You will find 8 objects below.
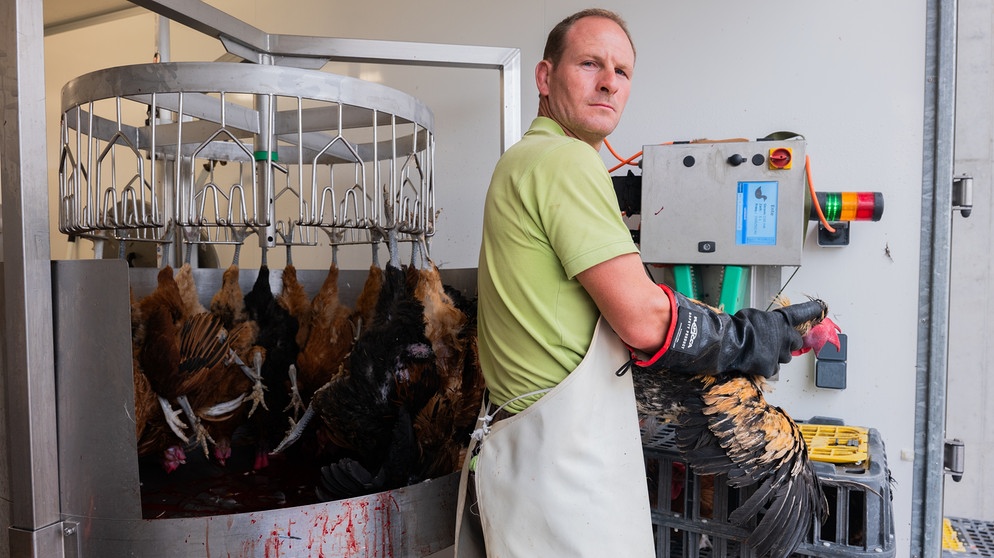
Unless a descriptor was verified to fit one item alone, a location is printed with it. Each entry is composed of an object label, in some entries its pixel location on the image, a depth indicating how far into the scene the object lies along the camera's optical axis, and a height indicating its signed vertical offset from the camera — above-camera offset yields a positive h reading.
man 1.00 -0.16
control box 1.69 +0.14
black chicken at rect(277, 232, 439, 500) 1.41 -0.33
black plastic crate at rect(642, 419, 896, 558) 1.22 -0.54
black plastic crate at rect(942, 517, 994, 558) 2.05 -0.98
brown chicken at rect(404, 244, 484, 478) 1.50 -0.33
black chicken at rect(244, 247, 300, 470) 1.74 -0.28
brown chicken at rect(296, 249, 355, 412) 1.73 -0.26
